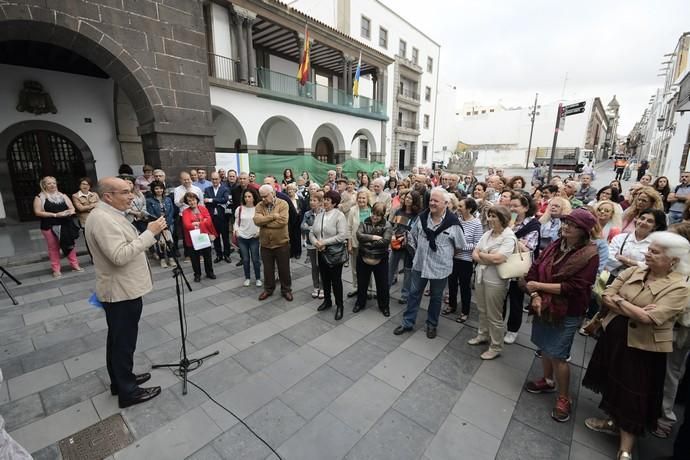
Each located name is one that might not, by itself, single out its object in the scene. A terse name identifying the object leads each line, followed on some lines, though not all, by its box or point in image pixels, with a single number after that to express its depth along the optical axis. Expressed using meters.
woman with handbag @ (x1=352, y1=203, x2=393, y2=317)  4.12
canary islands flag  15.66
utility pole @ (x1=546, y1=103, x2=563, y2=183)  9.30
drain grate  2.27
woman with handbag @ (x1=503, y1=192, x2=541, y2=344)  3.67
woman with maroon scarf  2.34
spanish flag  12.80
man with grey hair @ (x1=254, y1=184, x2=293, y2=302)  4.52
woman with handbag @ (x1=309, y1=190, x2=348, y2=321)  4.19
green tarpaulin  10.41
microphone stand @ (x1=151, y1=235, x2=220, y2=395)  2.86
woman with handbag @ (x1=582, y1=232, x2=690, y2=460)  1.96
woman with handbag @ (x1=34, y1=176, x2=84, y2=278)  5.48
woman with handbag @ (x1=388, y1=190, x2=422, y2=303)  4.38
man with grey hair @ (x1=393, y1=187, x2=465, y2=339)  3.55
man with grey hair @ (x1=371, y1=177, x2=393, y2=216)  5.72
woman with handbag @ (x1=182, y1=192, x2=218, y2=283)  5.20
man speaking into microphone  2.36
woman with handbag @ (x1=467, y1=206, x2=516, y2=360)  3.08
